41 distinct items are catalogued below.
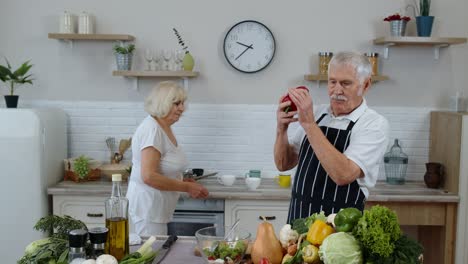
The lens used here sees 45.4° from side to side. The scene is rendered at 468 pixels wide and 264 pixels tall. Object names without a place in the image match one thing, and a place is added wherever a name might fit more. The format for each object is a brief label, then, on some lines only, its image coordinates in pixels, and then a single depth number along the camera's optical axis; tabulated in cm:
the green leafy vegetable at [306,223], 193
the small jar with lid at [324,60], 465
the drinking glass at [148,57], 468
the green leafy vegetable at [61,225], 203
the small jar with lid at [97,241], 194
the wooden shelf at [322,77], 455
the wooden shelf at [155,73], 460
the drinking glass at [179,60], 471
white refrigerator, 422
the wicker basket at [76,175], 459
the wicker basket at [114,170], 462
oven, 429
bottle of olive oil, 207
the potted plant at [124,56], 463
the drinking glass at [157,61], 473
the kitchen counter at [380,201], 423
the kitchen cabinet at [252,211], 429
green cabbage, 168
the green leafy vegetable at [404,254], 167
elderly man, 246
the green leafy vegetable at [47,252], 189
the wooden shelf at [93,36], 463
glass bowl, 199
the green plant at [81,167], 453
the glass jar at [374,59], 463
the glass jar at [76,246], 184
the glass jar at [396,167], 468
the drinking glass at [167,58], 469
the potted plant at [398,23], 455
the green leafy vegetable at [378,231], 165
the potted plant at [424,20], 455
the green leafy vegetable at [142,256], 195
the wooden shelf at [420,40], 450
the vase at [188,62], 466
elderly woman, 336
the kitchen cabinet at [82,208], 432
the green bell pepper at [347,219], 177
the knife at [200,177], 453
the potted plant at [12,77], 453
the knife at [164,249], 223
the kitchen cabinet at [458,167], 421
